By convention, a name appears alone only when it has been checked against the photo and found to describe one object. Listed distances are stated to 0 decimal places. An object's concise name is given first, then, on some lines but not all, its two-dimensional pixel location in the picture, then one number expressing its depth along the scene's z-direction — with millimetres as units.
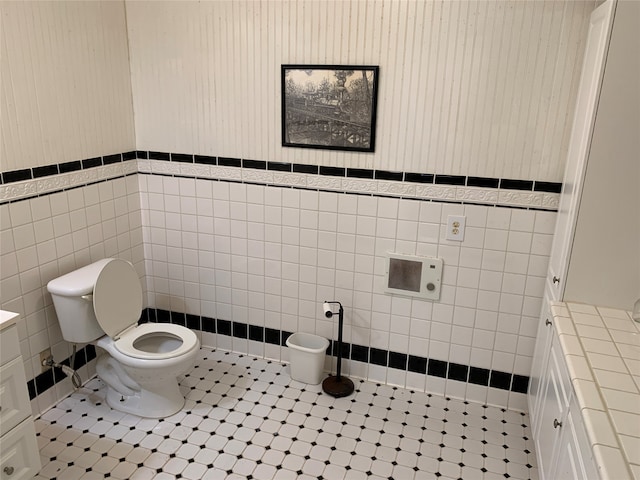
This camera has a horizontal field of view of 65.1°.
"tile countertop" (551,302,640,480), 1328
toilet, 2596
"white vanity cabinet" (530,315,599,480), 1527
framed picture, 2676
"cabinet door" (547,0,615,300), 1959
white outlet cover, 2697
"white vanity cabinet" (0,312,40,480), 1966
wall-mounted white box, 2805
